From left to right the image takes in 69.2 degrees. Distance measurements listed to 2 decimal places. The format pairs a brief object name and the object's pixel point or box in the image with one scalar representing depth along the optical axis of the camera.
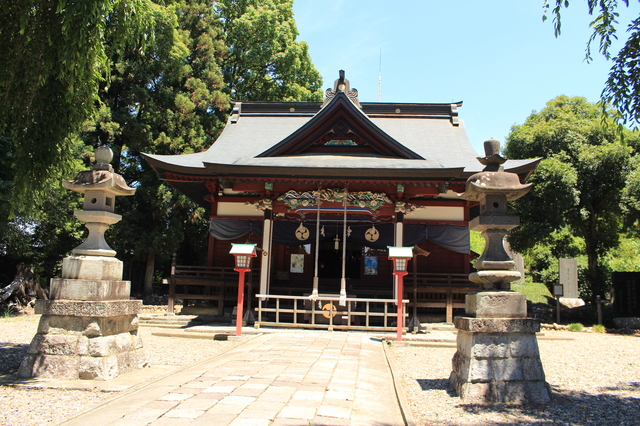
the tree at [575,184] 17.23
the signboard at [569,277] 18.17
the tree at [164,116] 19.62
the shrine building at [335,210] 12.24
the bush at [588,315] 16.52
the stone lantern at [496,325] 5.32
